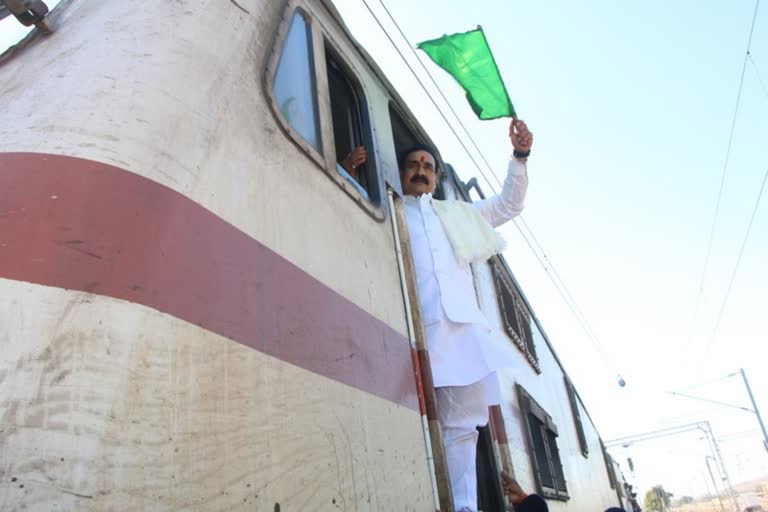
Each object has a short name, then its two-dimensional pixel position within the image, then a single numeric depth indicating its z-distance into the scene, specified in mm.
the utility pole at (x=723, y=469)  38438
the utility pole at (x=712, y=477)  49503
